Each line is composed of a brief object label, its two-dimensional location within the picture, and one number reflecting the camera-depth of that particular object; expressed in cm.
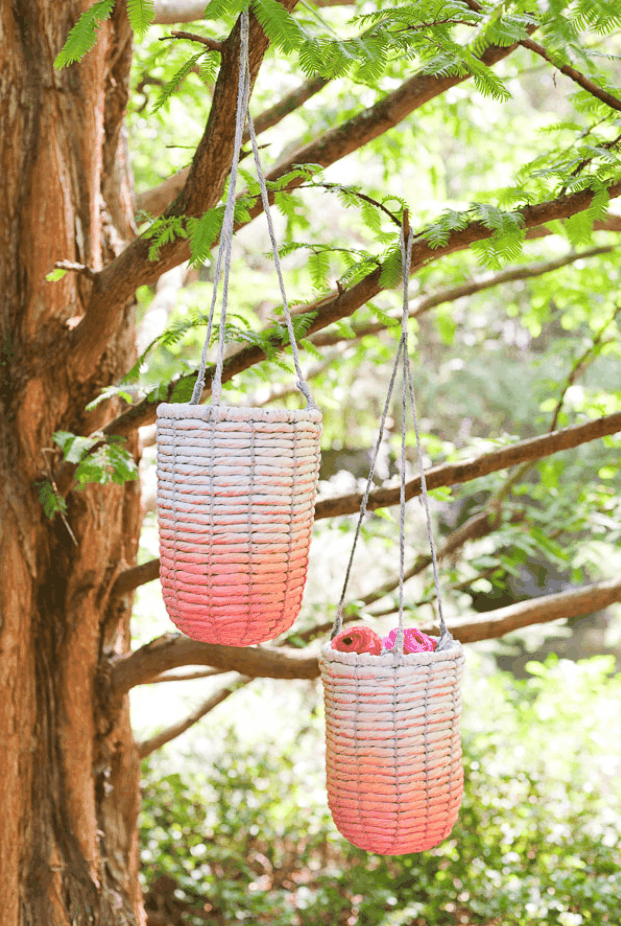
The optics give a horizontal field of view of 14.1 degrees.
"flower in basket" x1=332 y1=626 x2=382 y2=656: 306
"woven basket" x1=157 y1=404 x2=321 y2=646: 285
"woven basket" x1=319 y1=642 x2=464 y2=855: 296
